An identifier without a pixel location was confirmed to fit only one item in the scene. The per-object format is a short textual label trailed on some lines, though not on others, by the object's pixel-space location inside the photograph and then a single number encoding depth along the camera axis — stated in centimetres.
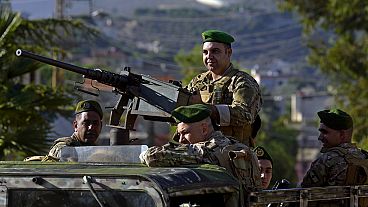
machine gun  1572
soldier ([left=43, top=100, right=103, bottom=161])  1772
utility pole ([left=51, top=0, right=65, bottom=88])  5081
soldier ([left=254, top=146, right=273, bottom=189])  1830
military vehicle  1250
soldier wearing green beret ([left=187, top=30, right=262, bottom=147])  1578
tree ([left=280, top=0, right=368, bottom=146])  5709
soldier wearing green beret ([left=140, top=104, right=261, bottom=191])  1381
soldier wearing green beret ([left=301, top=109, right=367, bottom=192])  1592
